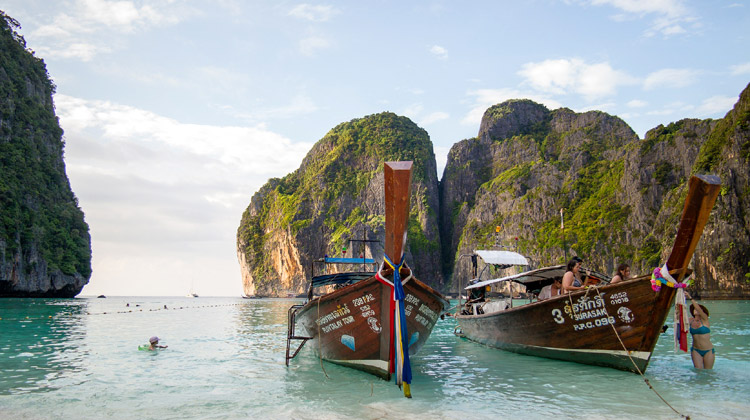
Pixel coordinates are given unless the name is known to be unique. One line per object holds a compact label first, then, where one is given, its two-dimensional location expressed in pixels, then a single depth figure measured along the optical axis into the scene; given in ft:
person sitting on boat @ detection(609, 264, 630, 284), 31.91
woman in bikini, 30.37
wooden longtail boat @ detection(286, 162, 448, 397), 22.70
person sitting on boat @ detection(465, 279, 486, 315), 55.21
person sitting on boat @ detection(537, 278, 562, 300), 40.93
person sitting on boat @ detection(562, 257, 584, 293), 33.88
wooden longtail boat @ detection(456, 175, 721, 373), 25.21
